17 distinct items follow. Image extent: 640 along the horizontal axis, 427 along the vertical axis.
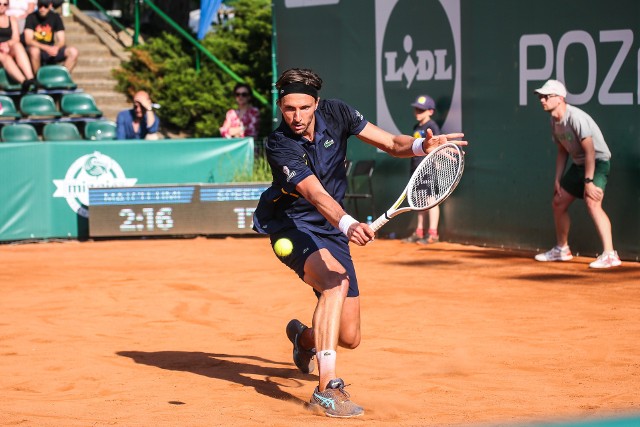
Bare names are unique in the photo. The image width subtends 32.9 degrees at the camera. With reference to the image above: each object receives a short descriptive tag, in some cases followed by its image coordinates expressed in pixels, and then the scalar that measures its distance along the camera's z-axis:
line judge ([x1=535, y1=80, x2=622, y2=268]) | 10.66
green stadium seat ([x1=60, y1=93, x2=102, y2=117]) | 16.81
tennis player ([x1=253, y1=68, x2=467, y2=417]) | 5.62
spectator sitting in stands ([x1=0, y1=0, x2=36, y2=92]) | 16.73
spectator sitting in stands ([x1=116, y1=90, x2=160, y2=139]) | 15.21
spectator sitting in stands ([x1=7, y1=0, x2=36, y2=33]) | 18.62
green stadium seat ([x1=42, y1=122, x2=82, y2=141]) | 15.91
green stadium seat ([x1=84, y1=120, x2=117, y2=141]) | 16.16
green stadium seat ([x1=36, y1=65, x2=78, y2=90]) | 17.16
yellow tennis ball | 5.92
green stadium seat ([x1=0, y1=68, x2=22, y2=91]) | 16.91
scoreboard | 14.24
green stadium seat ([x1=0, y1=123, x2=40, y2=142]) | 15.76
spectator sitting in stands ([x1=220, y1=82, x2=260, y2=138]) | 15.74
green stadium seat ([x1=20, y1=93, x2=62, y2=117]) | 16.50
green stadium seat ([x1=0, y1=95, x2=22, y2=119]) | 16.14
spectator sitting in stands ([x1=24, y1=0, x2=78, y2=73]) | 17.08
